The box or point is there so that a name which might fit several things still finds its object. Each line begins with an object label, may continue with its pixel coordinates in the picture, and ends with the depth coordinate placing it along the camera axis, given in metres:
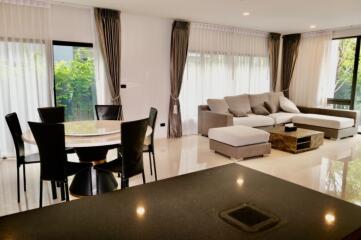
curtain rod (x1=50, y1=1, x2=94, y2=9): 4.57
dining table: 2.69
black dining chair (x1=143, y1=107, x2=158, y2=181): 3.50
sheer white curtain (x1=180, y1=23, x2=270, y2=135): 6.27
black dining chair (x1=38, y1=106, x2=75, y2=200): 3.58
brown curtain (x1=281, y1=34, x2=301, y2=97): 7.57
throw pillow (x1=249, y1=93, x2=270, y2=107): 6.77
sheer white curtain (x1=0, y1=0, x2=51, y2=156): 4.27
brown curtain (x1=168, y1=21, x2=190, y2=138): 5.83
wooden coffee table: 4.87
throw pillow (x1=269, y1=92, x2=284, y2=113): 7.06
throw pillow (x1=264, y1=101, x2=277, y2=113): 6.81
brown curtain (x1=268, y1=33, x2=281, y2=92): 7.57
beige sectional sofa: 5.77
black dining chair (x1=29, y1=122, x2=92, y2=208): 2.42
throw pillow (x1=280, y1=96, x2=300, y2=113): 6.91
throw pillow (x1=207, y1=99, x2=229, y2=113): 5.97
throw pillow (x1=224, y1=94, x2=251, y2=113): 6.32
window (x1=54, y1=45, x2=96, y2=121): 4.93
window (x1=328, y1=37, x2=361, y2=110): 6.62
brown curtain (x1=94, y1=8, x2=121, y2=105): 4.94
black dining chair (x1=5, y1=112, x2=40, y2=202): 2.89
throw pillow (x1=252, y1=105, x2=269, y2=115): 6.57
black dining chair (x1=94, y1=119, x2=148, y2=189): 2.56
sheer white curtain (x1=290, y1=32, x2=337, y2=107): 7.00
